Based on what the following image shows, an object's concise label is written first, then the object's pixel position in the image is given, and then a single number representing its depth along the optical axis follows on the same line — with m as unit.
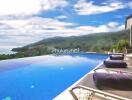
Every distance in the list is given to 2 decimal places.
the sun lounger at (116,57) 4.52
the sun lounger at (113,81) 1.90
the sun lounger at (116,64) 3.32
